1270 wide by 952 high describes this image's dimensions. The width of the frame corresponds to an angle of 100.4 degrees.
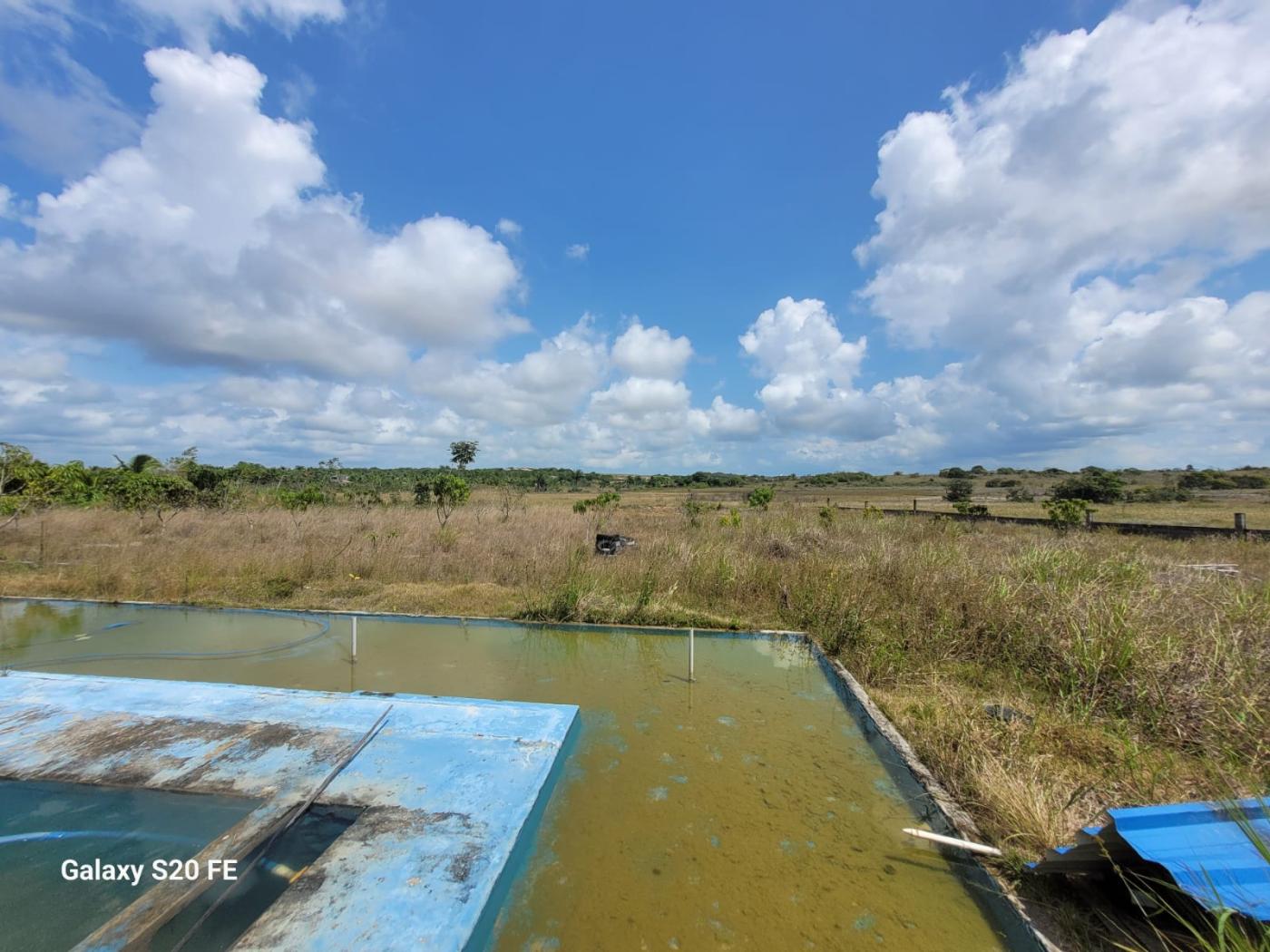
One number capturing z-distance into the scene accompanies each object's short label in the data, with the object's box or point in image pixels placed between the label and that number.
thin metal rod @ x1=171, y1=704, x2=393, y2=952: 1.93
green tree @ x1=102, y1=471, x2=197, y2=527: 12.77
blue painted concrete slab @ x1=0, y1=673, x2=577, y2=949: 1.83
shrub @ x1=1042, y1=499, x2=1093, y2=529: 11.16
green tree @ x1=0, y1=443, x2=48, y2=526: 10.40
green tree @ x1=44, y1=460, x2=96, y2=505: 14.07
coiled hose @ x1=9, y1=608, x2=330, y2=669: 4.73
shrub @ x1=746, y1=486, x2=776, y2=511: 16.24
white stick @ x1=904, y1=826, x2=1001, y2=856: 2.16
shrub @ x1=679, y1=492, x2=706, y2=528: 12.37
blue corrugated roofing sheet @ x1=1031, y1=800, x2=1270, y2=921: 1.62
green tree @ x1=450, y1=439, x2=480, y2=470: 27.25
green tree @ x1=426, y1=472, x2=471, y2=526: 14.37
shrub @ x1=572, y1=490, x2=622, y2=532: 15.04
